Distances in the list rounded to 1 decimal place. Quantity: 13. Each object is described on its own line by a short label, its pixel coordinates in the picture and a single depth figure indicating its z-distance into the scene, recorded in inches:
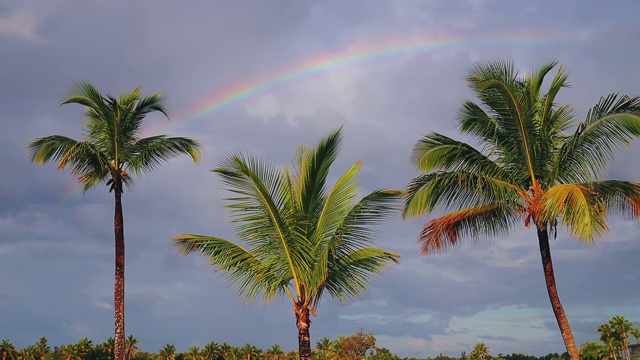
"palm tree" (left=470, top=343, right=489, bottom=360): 3191.4
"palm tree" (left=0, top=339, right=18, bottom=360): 2411.2
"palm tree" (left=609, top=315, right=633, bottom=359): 2751.0
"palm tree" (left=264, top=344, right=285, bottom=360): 3179.1
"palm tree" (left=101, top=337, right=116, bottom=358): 2876.5
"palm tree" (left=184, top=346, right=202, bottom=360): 3100.4
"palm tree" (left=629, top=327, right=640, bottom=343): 2705.0
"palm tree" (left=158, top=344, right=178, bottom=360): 3110.2
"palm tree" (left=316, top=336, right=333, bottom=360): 2807.6
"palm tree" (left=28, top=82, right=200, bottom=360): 893.8
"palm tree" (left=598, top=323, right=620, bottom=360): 2755.9
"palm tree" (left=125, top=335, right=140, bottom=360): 2854.3
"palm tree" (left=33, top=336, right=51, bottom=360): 2605.8
